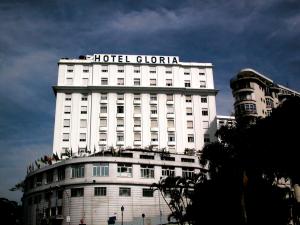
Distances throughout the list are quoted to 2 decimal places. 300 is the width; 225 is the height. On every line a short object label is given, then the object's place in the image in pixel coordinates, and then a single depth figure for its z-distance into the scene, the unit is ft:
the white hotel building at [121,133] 177.24
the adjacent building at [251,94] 225.35
